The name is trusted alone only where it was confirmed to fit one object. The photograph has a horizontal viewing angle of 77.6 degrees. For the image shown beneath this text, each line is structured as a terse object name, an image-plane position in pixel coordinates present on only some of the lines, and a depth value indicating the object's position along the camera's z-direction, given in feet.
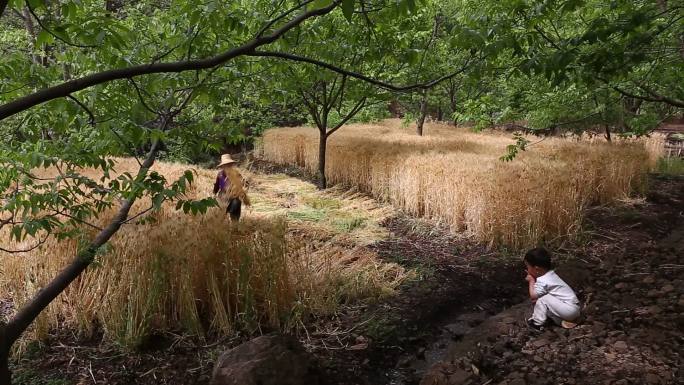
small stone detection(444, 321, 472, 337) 13.31
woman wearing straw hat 20.08
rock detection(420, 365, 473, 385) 9.76
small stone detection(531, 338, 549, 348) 10.80
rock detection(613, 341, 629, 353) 9.76
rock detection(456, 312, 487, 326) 13.83
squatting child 11.55
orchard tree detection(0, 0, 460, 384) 5.79
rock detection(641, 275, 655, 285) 13.79
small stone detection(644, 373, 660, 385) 8.38
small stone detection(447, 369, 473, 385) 9.68
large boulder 8.80
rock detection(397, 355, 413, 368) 11.64
